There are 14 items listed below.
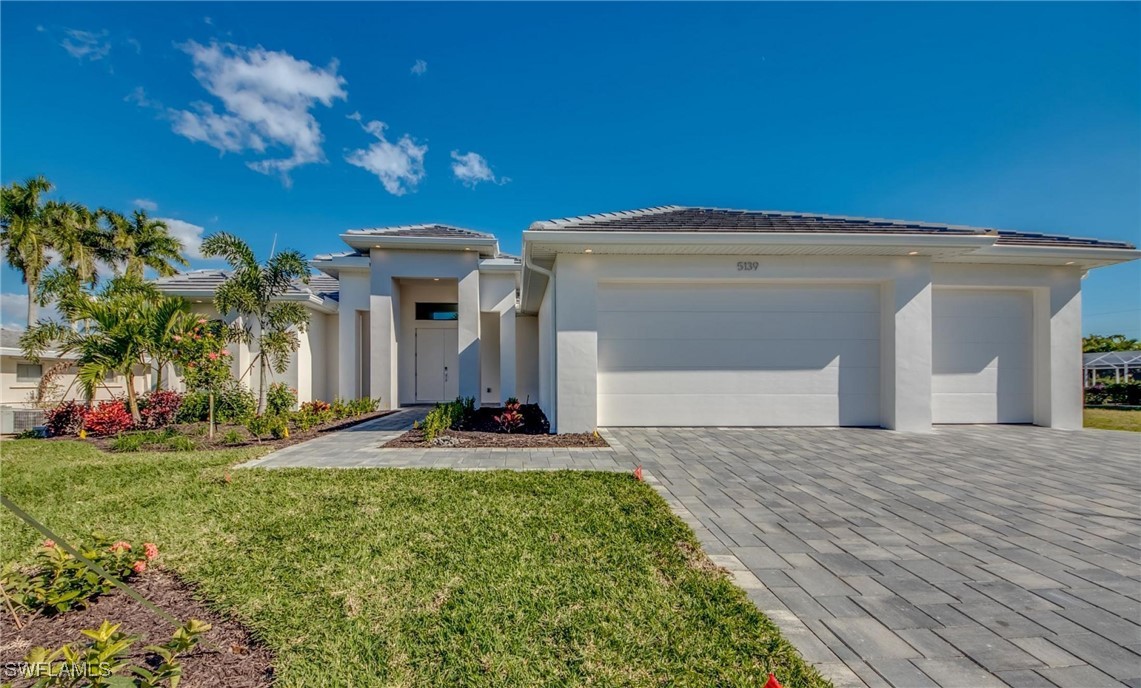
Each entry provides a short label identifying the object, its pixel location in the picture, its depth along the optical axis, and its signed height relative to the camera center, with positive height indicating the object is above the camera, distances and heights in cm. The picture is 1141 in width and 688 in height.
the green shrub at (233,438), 729 -163
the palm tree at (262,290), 878 +117
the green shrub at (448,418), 713 -141
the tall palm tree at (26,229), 1770 +495
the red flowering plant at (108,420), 863 -154
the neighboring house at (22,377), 1245 -98
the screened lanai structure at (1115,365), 2157 -126
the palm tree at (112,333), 823 +26
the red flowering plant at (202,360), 782 -28
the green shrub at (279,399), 1048 -137
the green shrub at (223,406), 945 -142
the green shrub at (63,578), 232 -136
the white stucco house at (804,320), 746 +43
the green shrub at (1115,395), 1681 -222
